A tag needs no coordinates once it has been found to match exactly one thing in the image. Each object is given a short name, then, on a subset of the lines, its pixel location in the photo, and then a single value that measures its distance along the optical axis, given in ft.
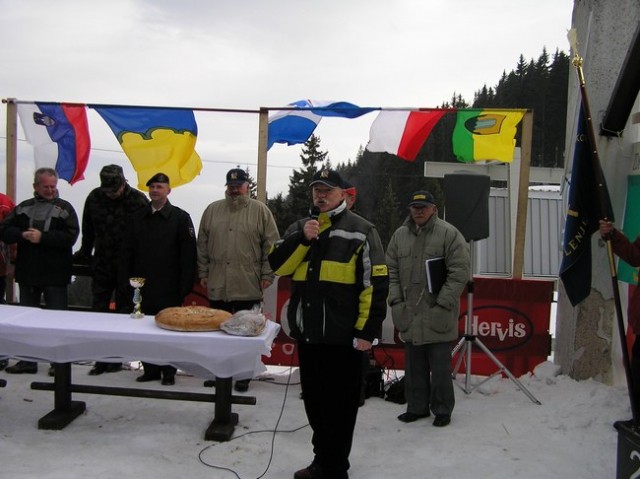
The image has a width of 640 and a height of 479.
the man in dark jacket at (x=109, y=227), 17.88
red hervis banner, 19.56
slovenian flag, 20.88
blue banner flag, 19.71
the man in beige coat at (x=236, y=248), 16.99
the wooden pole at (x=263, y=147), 19.88
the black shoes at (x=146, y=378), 18.10
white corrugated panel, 29.53
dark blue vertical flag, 15.15
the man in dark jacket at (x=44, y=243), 17.56
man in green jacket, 15.08
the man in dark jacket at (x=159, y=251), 16.96
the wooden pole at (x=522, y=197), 19.13
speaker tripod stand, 16.94
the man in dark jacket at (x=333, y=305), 10.82
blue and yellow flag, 20.31
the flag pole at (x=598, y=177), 12.83
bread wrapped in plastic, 12.42
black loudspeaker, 17.52
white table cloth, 12.23
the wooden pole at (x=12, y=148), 20.89
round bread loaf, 12.56
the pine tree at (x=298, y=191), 78.48
